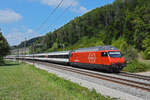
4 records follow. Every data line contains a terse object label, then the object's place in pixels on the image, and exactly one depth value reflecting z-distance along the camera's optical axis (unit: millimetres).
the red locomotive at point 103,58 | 19906
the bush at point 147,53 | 54688
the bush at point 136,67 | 22344
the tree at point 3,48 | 39531
